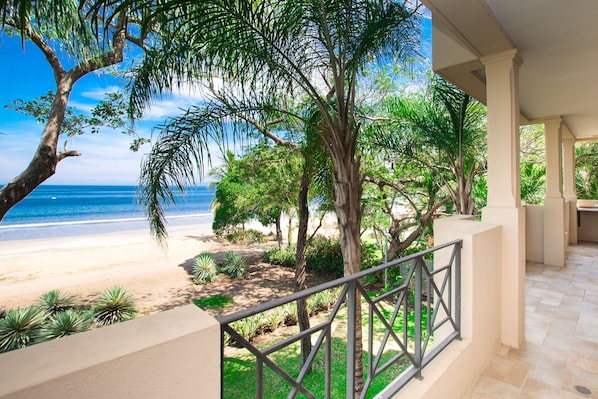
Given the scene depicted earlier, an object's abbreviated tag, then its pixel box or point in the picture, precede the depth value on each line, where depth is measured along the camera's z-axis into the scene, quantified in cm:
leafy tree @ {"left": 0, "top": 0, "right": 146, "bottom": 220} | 534
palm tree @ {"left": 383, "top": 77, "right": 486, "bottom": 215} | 449
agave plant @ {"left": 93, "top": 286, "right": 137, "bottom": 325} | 737
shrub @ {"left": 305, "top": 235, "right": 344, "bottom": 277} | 1137
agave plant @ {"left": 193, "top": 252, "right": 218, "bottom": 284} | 1132
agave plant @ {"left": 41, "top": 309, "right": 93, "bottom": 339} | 592
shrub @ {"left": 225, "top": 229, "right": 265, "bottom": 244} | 1346
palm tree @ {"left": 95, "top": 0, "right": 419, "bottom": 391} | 272
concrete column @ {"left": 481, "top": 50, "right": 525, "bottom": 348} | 269
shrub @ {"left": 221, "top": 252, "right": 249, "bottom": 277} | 1168
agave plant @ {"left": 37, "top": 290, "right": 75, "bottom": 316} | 784
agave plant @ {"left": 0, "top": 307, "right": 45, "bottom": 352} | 570
